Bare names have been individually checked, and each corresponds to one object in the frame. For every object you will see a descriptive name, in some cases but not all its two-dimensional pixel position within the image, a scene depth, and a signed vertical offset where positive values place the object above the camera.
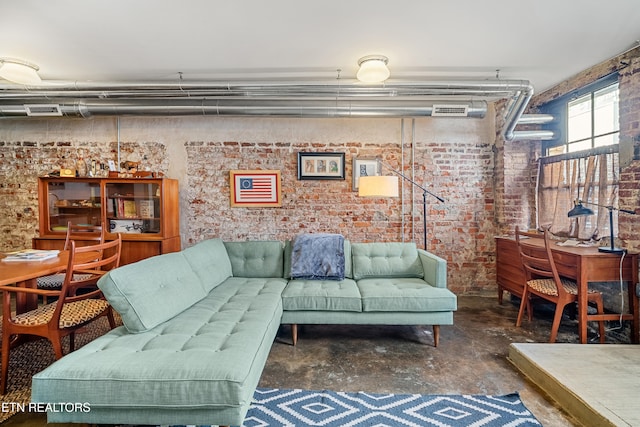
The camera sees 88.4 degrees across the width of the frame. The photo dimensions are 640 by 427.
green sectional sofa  1.52 -0.76
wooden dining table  2.08 -0.42
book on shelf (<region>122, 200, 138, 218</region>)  4.11 -0.04
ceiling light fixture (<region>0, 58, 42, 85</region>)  2.93 +1.24
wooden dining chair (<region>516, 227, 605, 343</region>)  2.75 -0.73
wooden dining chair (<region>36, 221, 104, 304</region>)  3.32 -0.33
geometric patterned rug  1.83 -1.20
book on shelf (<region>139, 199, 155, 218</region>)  4.07 -0.02
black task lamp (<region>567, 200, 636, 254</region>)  2.76 -0.08
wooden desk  2.71 -0.58
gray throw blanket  3.28 -0.52
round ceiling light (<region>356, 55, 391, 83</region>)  2.91 +1.22
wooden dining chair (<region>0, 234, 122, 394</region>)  2.07 -0.73
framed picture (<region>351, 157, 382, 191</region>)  4.24 +0.50
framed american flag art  4.25 +0.23
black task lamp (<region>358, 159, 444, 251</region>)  3.35 +0.20
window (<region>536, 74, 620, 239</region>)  3.17 +0.44
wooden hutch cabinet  3.89 -0.03
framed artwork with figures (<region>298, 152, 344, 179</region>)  4.24 +0.51
